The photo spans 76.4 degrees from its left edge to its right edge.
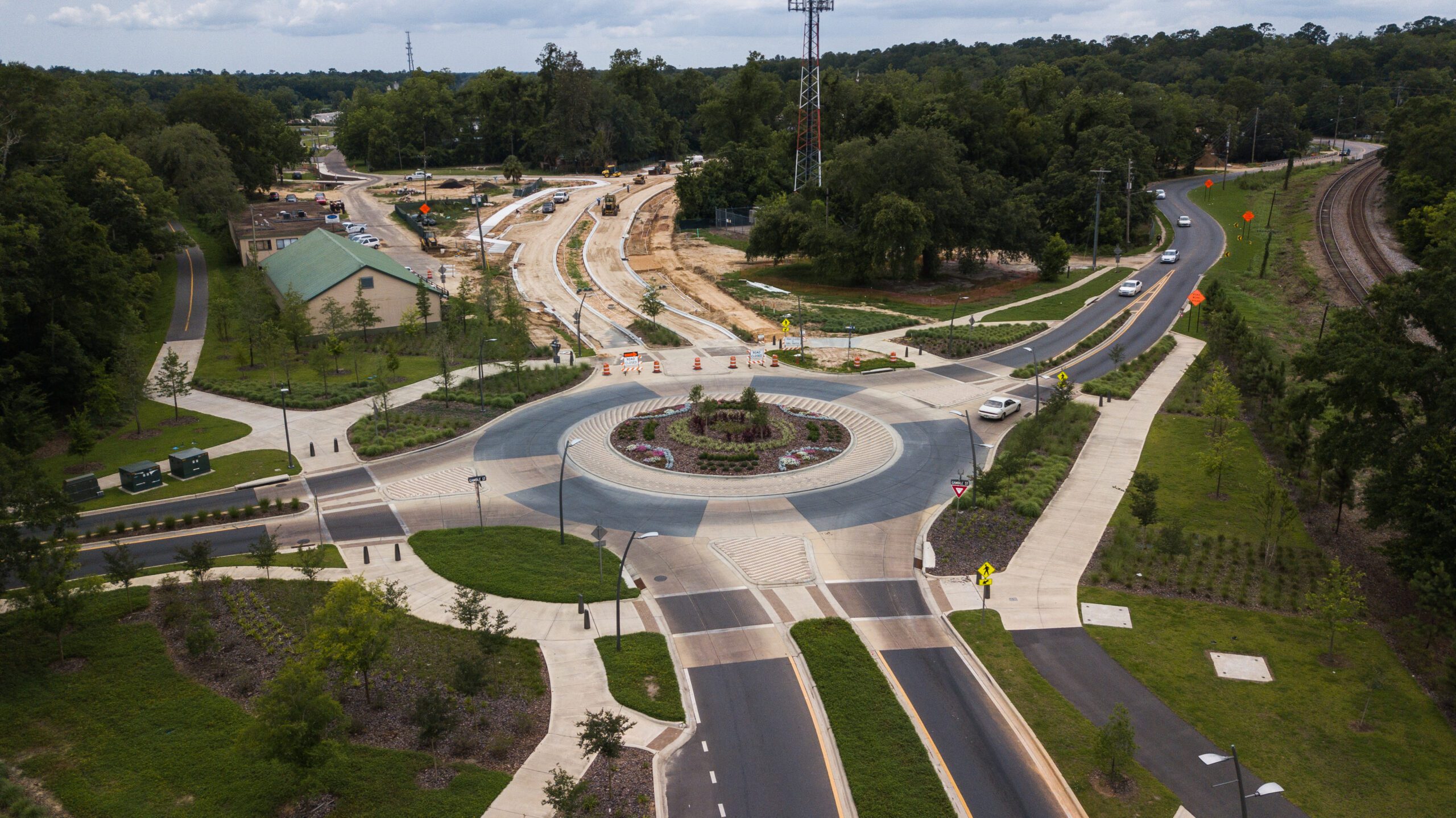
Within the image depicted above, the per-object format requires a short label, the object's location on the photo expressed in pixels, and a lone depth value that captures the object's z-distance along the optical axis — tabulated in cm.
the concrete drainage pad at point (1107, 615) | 3372
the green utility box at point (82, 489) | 4356
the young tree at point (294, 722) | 2336
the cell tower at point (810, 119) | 9344
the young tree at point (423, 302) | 7288
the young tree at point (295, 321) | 6562
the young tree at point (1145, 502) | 3934
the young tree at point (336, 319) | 6594
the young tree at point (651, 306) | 7844
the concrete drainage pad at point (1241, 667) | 3038
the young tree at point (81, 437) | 4694
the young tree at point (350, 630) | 2648
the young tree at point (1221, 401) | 4997
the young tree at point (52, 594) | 3023
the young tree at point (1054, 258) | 9188
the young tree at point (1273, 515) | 3806
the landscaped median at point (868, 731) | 2491
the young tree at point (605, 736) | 2523
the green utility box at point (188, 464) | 4653
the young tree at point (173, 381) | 5431
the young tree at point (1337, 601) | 3050
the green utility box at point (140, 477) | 4488
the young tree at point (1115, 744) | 2531
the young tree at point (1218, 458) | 4347
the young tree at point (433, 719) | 2662
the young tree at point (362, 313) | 6888
